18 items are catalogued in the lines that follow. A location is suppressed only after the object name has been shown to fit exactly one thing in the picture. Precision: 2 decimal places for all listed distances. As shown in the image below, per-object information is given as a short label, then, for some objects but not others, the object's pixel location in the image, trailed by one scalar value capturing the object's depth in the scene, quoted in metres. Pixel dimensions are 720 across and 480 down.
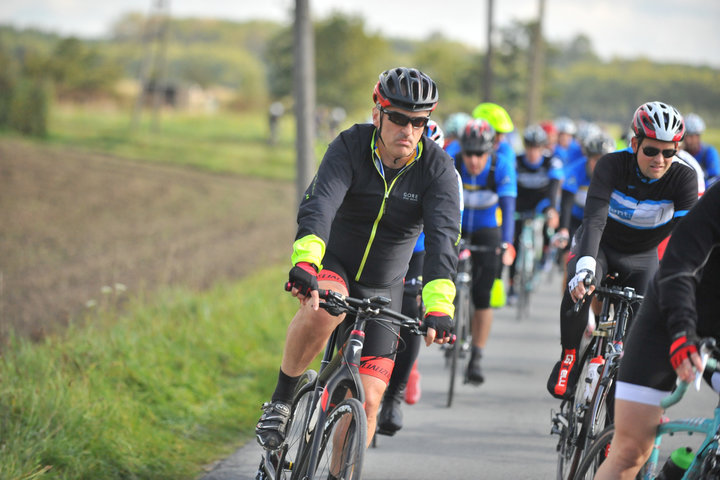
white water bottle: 9.68
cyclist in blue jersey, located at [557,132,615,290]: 19.22
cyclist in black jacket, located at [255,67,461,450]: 8.37
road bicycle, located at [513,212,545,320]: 23.31
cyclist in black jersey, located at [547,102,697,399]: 9.82
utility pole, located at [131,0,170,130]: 104.19
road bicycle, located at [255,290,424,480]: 7.41
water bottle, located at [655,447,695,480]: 7.23
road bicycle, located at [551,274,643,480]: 9.34
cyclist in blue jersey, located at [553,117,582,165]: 33.28
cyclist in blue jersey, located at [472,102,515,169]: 17.00
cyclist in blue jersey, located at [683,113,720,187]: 22.48
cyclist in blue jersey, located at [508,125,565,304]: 23.53
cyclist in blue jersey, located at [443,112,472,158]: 17.00
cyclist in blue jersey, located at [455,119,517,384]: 16.09
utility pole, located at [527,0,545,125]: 67.31
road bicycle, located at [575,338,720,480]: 6.43
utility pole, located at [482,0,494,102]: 50.41
